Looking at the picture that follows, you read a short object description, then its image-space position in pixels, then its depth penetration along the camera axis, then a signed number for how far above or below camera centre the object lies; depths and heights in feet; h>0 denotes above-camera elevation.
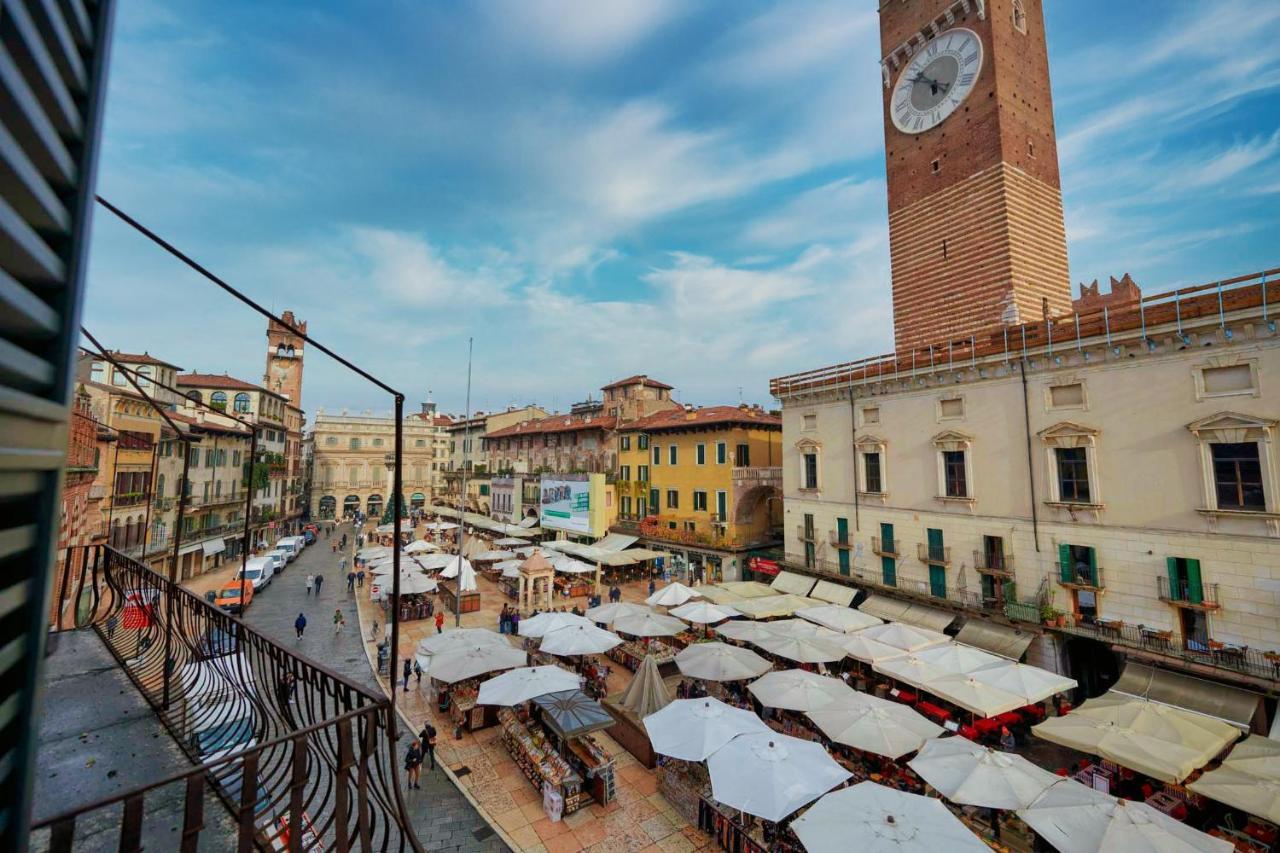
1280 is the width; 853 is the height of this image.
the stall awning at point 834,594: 76.84 -16.95
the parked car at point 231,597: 82.02 -18.07
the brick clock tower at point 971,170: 69.77 +39.15
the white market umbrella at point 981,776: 32.99 -18.72
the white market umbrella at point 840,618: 64.06 -17.13
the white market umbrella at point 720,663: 51.39 -17.95
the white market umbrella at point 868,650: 54.95 -17.73
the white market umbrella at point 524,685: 45.19 -17.47
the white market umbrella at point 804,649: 54.34 -17.57
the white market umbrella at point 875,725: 39.22 -18.53
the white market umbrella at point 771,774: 32.32 -18.30
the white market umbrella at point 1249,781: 31.22 -18.37
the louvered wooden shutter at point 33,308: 3.73 +1.20
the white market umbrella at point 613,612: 66.44 -16.46
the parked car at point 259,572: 100.89 -17.82
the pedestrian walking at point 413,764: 42.06 -21.57
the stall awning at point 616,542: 115.85 -14.40
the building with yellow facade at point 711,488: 107.45 -3.14
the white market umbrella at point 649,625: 62.49 -17.23
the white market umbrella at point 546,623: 61.77 -16.57
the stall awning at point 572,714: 42.09 -18.56
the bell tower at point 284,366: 217.15 +42.58
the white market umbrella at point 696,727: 38.36 -18.20
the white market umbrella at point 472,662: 50.44 -17.40
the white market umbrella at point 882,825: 27.99 -18.27
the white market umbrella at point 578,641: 55.57 -16.95
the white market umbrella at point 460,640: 55.77 -16.67
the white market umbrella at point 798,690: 45.65 -18.24
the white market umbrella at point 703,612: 66.49 -16.86
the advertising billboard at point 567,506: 133.18 -7.84
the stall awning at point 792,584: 84.17 -17.00
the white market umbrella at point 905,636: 56.75 -17.07
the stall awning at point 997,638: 59.57 -18.36
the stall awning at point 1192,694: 44.78 -19.04
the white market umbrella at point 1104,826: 27.63 -18.22
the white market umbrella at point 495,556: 114.83 -16.56
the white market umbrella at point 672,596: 72.90 -16.07
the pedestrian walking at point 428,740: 46.19 -21.75
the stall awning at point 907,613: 67.51 -17.80
